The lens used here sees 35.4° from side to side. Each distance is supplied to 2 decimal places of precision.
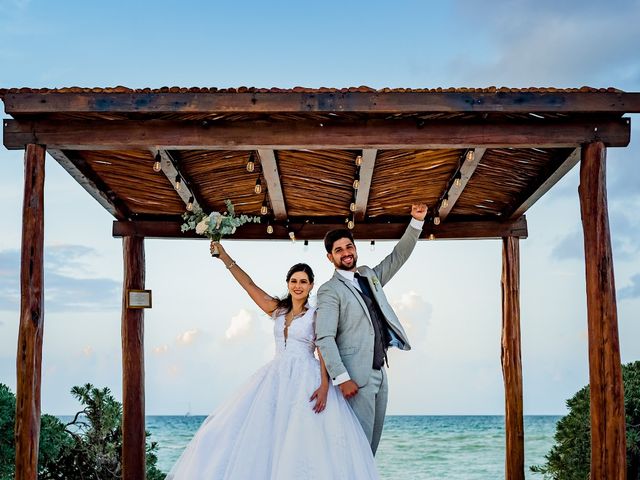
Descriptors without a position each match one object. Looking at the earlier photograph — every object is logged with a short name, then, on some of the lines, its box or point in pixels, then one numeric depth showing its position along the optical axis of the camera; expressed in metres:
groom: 5.71
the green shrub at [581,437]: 8.61
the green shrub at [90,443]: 9.39
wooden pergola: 5.88
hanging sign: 8.70
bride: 5.43
